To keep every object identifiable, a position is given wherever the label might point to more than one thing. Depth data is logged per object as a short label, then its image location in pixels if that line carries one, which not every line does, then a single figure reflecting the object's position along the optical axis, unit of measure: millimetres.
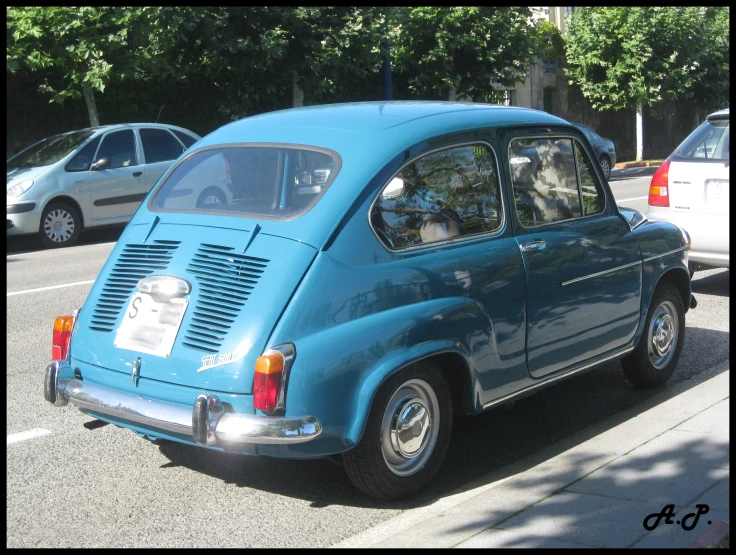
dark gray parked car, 26141
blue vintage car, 4113
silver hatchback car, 14172
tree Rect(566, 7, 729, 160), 31688
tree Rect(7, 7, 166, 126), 17344
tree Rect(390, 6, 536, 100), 26672
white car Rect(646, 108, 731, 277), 8781
